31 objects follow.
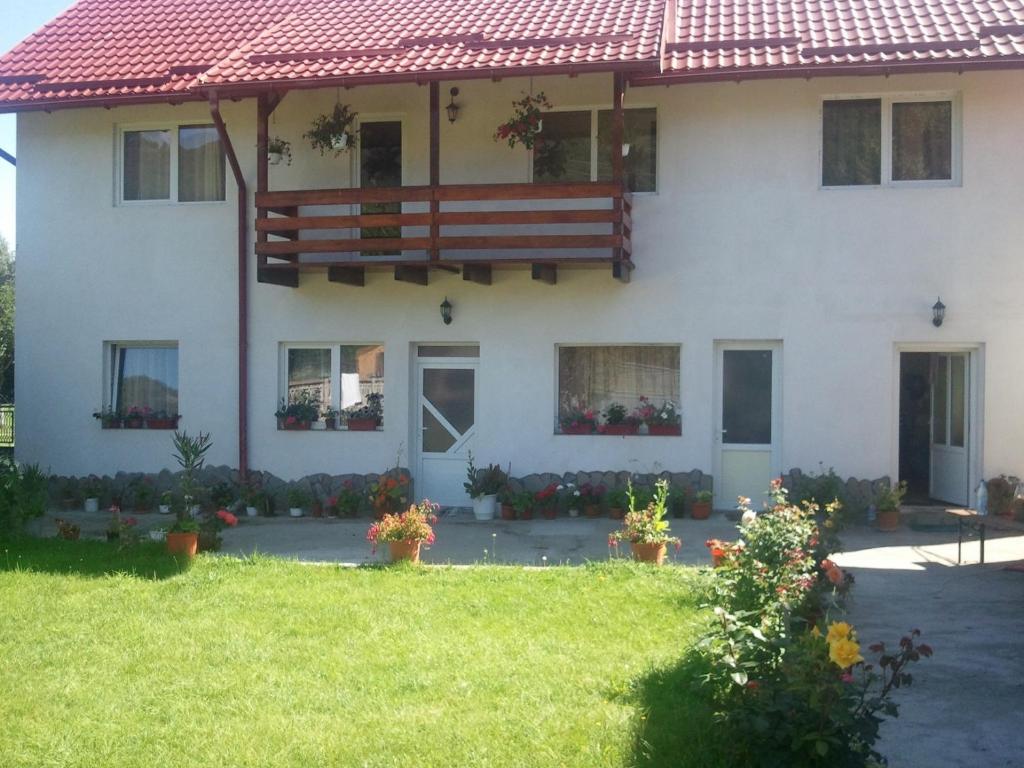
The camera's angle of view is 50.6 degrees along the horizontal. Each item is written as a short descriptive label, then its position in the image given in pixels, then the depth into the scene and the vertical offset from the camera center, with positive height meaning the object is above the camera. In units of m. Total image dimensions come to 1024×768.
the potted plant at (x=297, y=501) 13.99 -1.44
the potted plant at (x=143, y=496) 14.44 -1.44
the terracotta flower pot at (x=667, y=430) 13.56 -0.46
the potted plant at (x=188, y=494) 10.44 -1.16
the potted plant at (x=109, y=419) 14.95 -0.44
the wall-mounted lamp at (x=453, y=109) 14.04 +3.66
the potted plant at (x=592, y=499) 13.41 -1.32
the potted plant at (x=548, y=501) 13.44 -1.35
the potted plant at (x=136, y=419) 14.95 -0.43
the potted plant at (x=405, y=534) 10.11 -1.34
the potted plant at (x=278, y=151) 14.41 +3.19
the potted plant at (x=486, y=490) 13.61 -1.24
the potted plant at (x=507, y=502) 13.46 -1.38
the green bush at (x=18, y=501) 11.59 -1.24
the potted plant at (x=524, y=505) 13.36 -1.40
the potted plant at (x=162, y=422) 14.84 -0.47
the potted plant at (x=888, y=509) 12.63 -1.33
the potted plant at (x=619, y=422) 13.64 -0.36
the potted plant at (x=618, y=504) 13.10 -1.34
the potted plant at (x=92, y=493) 14.68 -1.44
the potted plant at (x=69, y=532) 11.68 -1.57
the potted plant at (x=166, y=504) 13.62 -1.52
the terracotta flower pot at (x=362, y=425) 14.34 -0.46
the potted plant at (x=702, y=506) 13.05 -1.35
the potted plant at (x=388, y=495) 13.30 -1.29
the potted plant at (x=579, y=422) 13.77 -0.38
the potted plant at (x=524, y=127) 13.38 +3.27
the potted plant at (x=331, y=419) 14.51 -0.39
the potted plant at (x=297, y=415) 14.45 -0.34
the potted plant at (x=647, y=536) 9.88 -1.31
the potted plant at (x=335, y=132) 14.10 +3.38
